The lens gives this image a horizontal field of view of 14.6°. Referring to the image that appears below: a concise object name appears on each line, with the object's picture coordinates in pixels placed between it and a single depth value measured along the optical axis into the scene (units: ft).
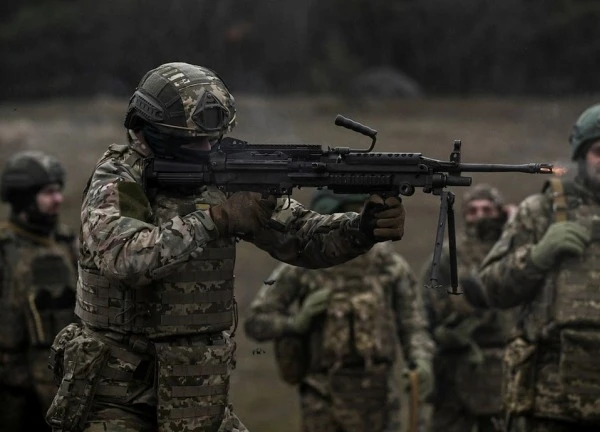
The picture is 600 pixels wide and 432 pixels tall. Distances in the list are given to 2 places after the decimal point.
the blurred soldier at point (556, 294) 40.58
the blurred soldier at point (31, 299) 50.37
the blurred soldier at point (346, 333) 48.21
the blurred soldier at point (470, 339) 52.46
